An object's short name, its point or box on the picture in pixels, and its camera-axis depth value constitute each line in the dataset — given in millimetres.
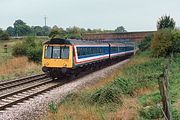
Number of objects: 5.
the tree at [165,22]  52719
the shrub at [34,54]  38700
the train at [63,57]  23469
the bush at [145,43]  56991
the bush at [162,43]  37594
